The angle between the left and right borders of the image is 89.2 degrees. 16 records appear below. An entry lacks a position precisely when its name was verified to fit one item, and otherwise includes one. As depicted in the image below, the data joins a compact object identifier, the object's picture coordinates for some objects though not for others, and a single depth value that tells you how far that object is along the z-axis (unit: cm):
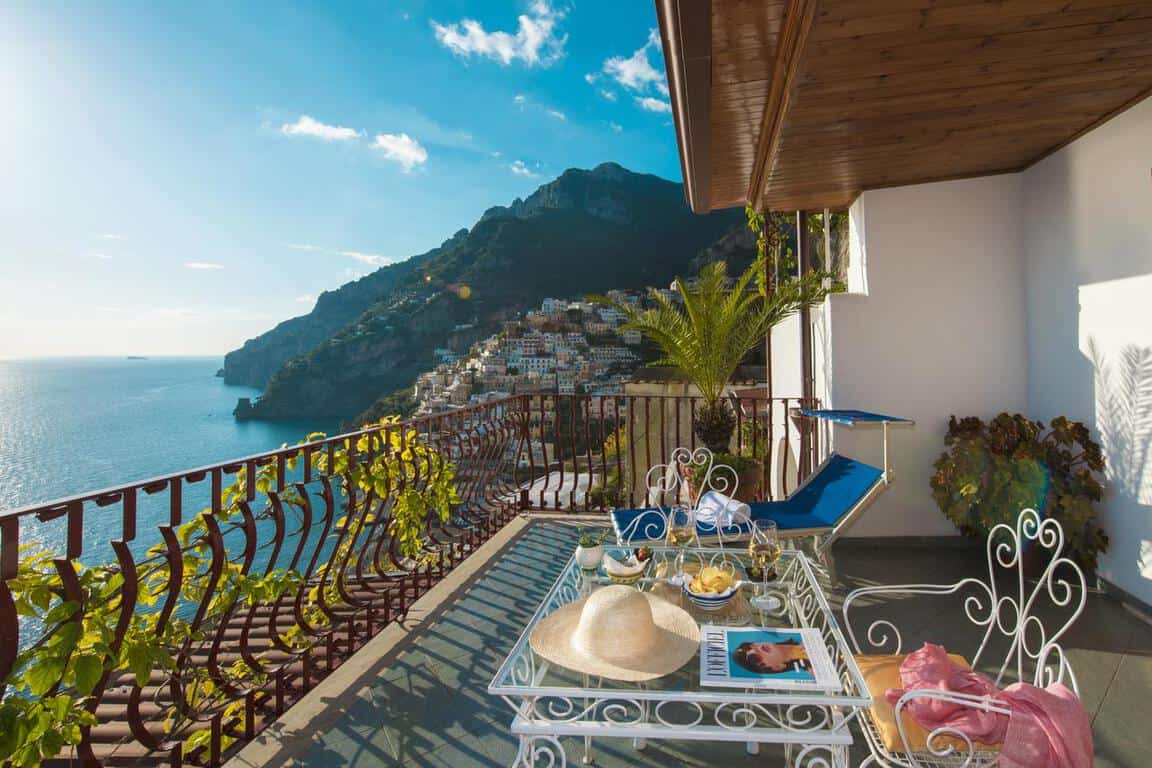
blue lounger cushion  365
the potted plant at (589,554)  254
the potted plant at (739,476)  519
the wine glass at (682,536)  274
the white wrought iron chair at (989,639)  150
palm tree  568
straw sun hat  171
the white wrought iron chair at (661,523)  348
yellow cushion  162
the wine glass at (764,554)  240
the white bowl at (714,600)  215
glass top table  156
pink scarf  136
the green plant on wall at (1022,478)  364
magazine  163
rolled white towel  347
